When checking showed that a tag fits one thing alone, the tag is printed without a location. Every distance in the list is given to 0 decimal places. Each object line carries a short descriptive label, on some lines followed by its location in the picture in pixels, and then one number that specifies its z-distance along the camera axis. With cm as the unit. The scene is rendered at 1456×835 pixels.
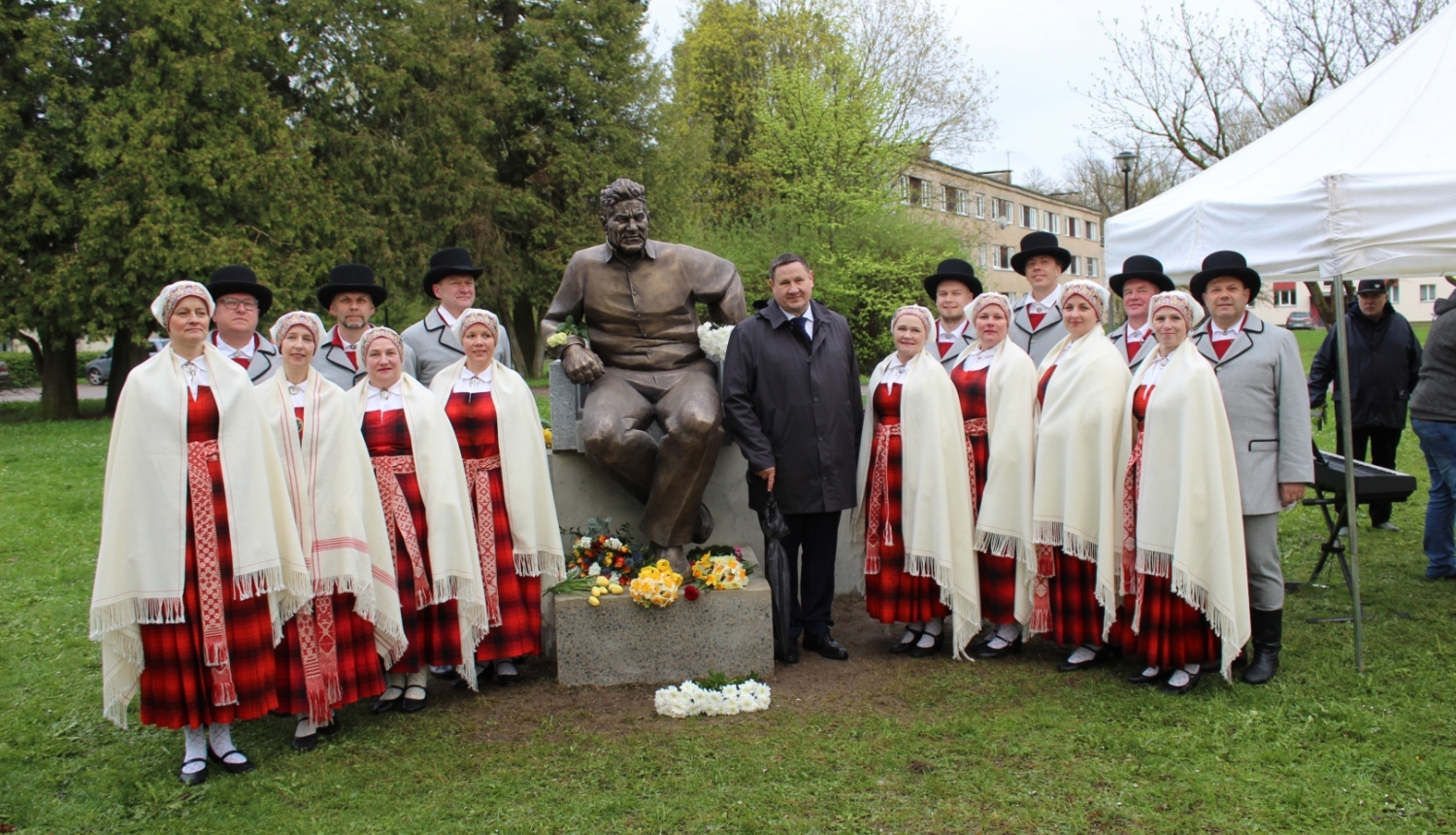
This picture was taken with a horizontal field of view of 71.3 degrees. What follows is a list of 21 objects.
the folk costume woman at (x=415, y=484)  455
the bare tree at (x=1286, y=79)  1933
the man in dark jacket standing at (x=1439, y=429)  629
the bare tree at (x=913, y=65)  3089
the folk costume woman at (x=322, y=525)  419
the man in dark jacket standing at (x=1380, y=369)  745
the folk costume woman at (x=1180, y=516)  445
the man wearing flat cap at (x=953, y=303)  566
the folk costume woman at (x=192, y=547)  377
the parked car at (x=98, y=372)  3450
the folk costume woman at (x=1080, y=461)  477
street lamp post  2017
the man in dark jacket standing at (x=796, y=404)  508
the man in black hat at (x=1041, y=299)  576
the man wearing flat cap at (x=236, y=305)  443
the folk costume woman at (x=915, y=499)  510
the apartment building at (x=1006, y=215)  4431
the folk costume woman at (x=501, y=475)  488
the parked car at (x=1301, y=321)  4523
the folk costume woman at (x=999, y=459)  504
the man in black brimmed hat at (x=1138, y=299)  516
